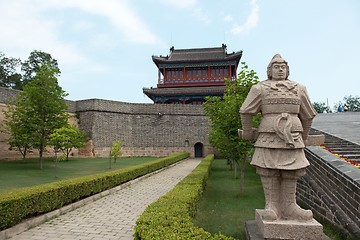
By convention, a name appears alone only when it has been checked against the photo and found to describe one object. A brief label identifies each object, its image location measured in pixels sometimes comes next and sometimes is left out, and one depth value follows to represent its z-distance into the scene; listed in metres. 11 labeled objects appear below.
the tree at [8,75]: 29.88
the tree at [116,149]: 15.22
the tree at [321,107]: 45.06
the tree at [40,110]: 13.61
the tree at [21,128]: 13.40
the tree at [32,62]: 31.81
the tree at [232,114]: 8.04
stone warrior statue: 3.33
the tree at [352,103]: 41.94
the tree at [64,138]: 13.19
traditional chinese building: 30.25
